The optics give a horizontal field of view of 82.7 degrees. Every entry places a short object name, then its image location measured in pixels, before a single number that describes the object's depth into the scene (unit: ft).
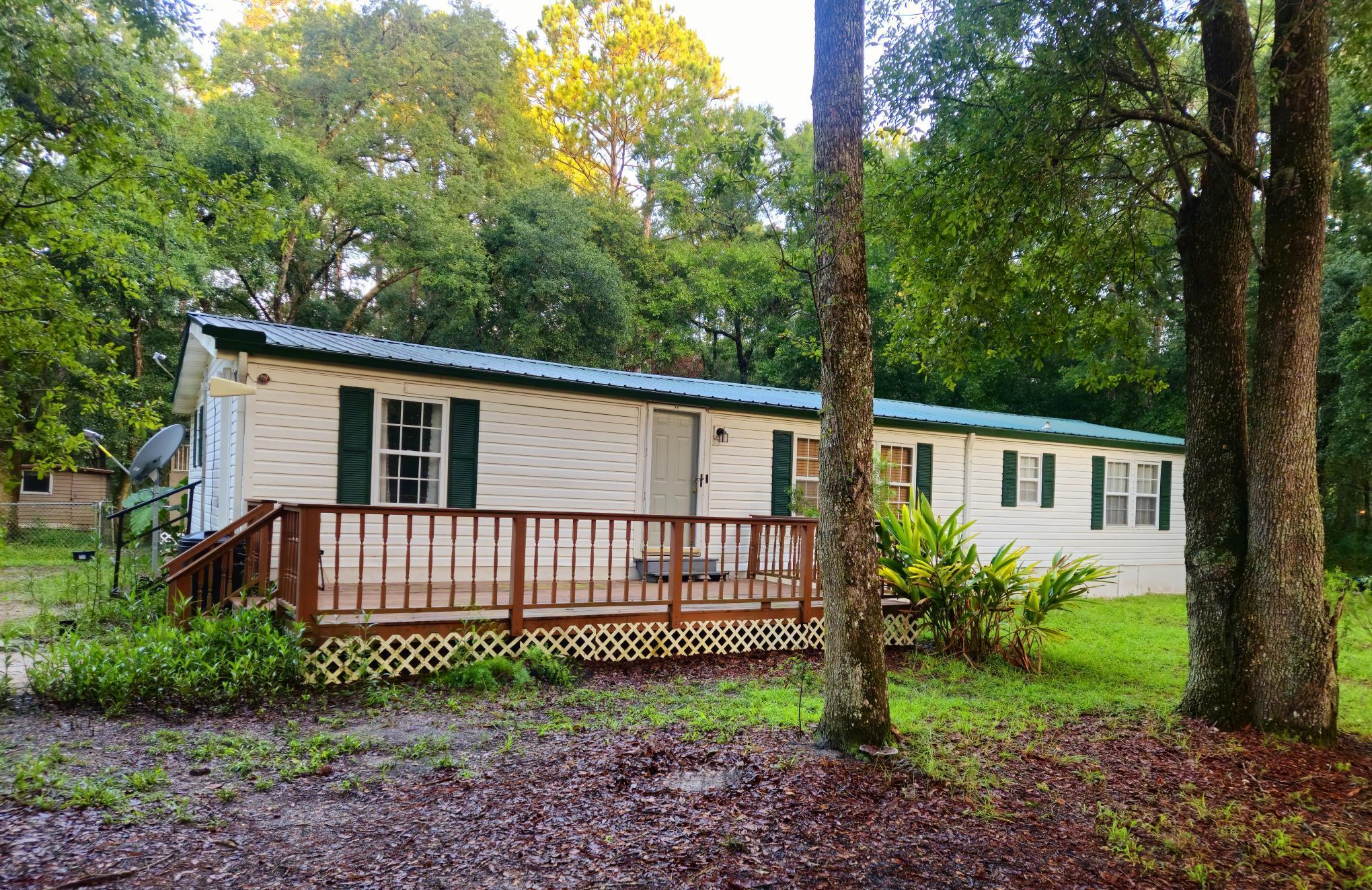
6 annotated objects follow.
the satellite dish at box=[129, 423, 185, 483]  28.45
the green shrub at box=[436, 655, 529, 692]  19.31
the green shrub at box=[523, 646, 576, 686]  20.36
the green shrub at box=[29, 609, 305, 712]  15.94
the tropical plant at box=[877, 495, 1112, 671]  24.64
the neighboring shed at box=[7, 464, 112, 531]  73.61
